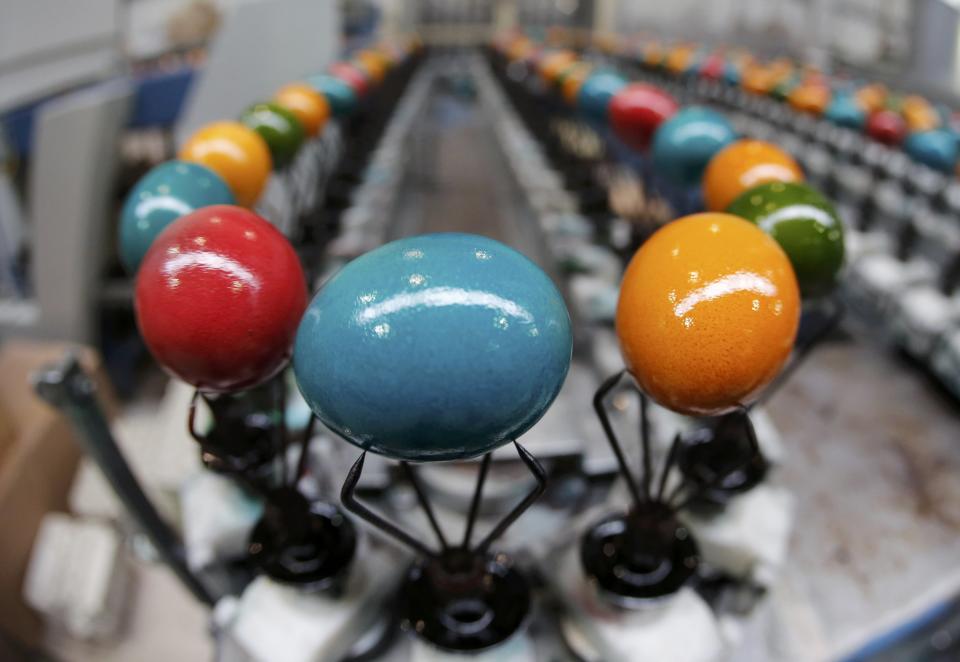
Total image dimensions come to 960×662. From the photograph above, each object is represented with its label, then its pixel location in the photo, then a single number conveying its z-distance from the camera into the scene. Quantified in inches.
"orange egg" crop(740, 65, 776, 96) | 27.9
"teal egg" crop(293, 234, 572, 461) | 4.3
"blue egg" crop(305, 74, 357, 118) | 17.4
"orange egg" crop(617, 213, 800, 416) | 5.3
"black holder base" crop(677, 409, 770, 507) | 8.3
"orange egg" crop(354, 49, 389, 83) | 26.4
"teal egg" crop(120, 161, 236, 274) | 7.3
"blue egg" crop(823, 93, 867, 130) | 20.4
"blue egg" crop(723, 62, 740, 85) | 31.5
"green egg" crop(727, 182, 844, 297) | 6.8
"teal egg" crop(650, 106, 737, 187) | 9.9
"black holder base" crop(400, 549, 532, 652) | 6.8
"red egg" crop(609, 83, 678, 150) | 12.1
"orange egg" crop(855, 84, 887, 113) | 22.1
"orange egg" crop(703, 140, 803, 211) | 8.1
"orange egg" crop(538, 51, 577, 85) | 23.1
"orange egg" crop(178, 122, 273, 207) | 9.1
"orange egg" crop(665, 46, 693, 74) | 38.1
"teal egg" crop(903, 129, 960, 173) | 16.8
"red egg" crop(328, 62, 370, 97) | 20.3
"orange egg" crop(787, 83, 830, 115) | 22.4
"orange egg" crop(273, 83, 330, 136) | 13.6
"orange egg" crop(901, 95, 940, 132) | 19.4
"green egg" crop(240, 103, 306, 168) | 11.3
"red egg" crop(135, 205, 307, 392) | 5.5
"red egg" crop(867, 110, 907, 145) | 19.2
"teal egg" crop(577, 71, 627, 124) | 15.0
